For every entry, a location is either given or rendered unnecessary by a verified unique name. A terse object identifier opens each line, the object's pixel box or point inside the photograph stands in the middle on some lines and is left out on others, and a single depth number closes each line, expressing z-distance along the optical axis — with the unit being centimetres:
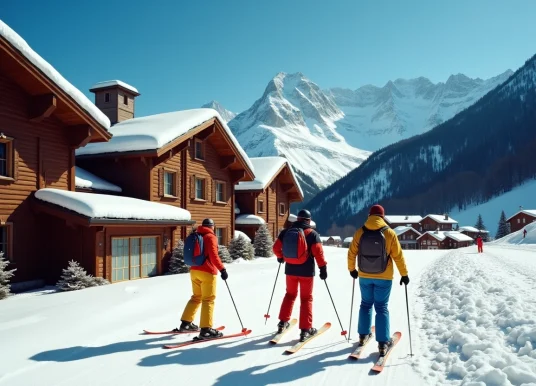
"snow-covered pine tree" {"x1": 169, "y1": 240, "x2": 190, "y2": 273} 1717
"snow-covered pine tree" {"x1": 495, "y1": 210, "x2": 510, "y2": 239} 7825
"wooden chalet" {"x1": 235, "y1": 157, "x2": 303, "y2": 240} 2855
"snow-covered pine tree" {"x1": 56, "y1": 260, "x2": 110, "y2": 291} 1216
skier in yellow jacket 573
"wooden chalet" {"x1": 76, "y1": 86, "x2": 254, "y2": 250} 1780
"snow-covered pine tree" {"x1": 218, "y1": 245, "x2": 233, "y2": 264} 2045
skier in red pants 642
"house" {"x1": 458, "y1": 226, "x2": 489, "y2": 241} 10247
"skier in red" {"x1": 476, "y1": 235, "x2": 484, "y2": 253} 3016
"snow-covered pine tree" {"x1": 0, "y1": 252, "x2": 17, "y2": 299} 1080
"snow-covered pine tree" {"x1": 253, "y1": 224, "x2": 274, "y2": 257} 2619
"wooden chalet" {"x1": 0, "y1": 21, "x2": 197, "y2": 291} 1240
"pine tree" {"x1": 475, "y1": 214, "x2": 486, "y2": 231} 10020
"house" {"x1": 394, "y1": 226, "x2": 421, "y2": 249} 9925
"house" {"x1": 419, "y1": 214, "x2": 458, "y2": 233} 10850
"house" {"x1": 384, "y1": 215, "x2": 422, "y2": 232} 11394
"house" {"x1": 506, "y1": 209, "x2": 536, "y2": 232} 8044
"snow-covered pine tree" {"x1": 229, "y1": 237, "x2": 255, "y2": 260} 2303
